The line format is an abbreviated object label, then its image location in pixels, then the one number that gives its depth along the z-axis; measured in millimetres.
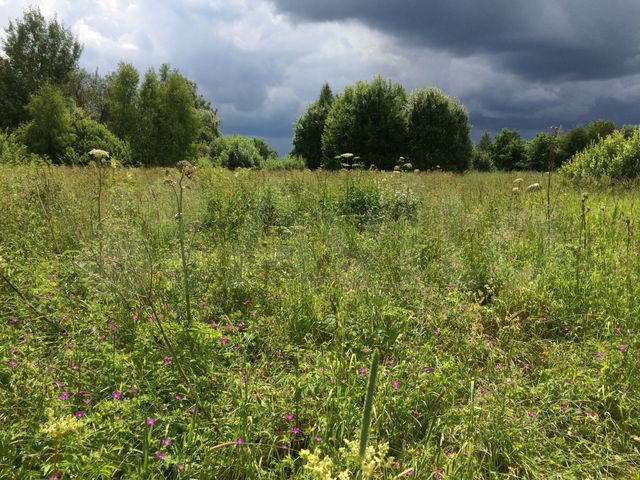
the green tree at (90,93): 34281
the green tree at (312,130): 35531
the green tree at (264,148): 65000
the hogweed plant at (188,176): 2417
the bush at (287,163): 33041
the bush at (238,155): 36125
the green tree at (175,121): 27375
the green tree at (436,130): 25422
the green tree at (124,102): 26047
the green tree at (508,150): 63234
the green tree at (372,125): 25500
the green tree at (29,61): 29297
